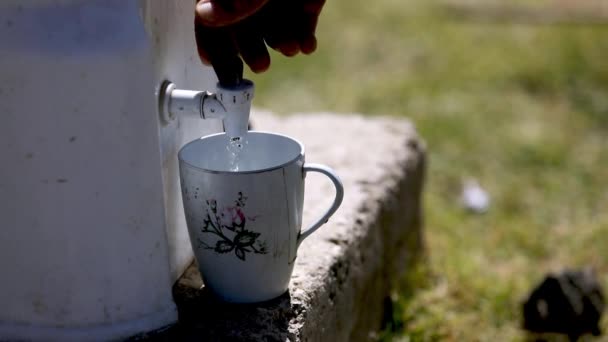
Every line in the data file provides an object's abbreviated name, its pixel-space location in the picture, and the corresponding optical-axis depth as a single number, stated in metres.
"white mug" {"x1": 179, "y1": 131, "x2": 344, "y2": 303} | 1.30
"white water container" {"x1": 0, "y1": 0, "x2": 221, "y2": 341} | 1.24
